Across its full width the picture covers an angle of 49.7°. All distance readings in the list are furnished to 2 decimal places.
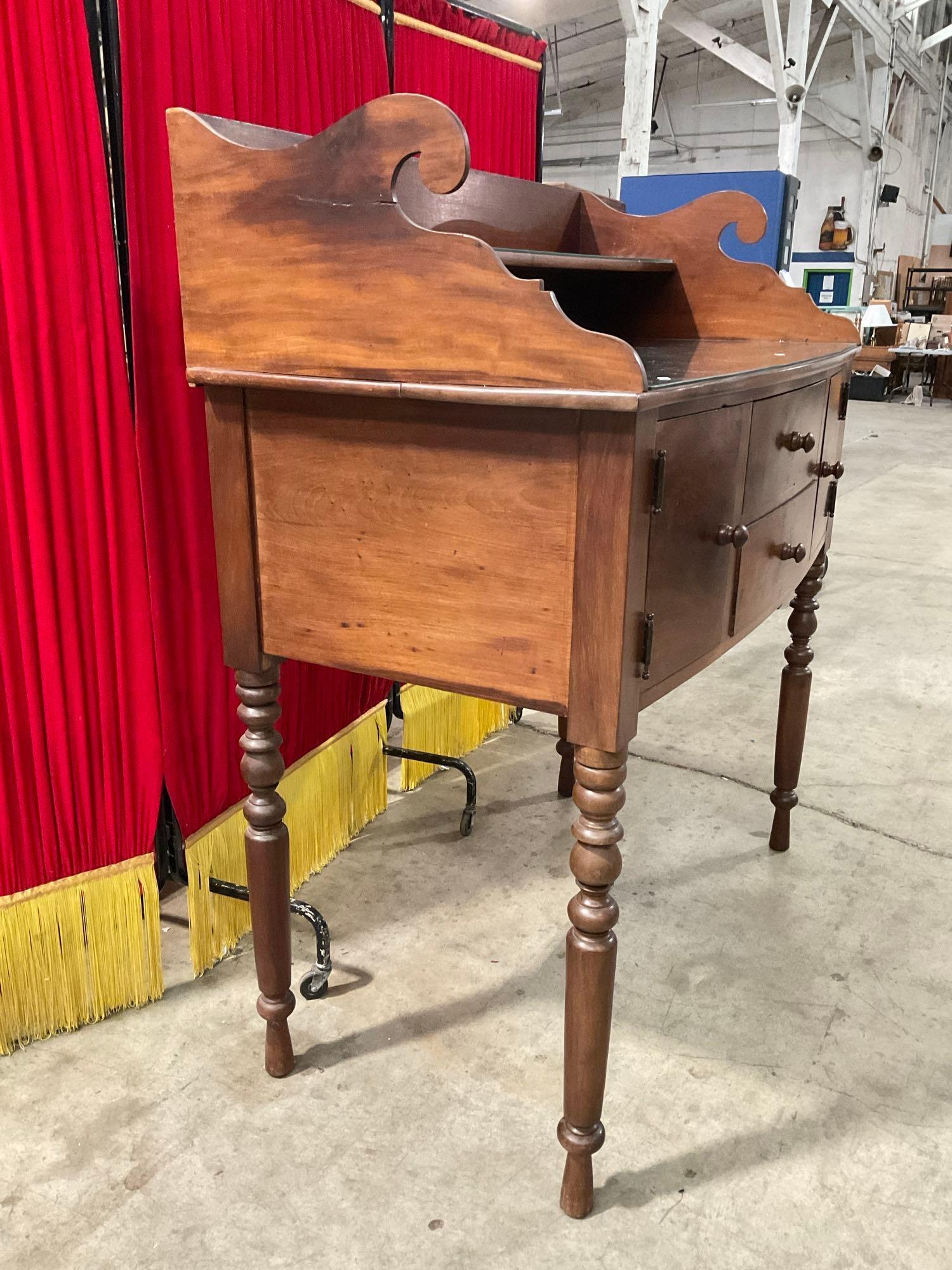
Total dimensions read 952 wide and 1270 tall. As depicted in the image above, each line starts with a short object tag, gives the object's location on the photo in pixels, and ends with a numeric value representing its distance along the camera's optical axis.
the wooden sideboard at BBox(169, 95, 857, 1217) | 1.04
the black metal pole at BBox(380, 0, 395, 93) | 1.90
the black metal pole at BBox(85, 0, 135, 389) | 1.35
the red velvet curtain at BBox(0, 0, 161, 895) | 1.32
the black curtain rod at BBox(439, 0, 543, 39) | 2.18
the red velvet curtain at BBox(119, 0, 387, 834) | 1.44
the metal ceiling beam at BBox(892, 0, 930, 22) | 11.80
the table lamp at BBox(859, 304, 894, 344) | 9.40
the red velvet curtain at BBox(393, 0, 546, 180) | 2.04
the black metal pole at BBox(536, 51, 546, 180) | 2.47
